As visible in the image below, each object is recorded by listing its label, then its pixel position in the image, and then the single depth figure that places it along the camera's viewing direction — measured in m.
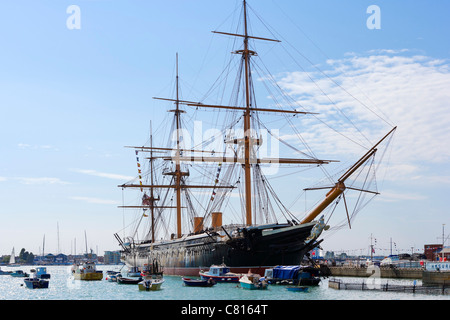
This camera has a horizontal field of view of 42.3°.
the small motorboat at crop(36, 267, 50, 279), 90.38
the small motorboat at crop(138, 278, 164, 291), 58.06
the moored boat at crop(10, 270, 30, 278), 129.52
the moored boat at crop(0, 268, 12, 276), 149.71
